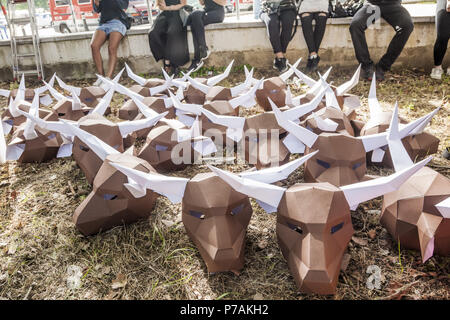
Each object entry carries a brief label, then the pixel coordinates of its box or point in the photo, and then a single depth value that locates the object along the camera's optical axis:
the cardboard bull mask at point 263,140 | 2.59
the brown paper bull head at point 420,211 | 1.71
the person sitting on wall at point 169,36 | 6.32
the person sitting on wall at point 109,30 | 6.45
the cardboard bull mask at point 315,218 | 1.53
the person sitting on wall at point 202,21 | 6.34
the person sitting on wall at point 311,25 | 5.71
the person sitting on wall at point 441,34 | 4.91
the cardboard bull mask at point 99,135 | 2.54
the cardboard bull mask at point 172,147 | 2.76
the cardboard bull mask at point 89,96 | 4.18
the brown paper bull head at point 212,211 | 1.71
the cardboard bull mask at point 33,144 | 3.07
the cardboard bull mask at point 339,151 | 2.10
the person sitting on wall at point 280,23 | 5.80
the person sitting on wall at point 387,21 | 5.24
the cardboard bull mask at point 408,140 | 2.63
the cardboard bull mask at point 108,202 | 2.08
